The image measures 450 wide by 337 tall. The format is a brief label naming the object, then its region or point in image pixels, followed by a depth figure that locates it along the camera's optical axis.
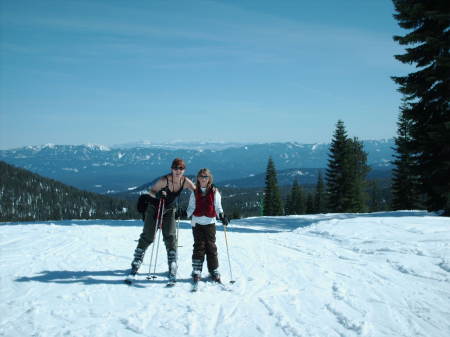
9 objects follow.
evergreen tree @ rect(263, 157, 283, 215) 59.38
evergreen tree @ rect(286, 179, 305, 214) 70.56
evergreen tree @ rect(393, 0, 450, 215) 15.50
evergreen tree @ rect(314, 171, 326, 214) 62.81
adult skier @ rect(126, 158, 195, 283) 7.04
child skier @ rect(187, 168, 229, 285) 6.96
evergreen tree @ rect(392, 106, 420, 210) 41.56
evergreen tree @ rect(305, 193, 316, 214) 64.44
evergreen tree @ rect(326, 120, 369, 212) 43.66
